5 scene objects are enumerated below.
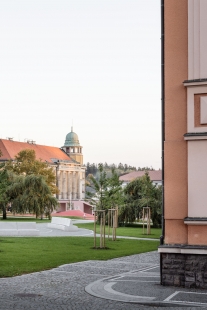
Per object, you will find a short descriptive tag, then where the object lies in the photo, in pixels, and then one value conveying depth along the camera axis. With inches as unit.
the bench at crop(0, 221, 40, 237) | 1314.0
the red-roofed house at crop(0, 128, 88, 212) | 5653.1
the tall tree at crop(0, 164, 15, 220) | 981.2
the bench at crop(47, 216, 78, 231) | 1578.5
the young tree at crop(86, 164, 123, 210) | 1124.5
